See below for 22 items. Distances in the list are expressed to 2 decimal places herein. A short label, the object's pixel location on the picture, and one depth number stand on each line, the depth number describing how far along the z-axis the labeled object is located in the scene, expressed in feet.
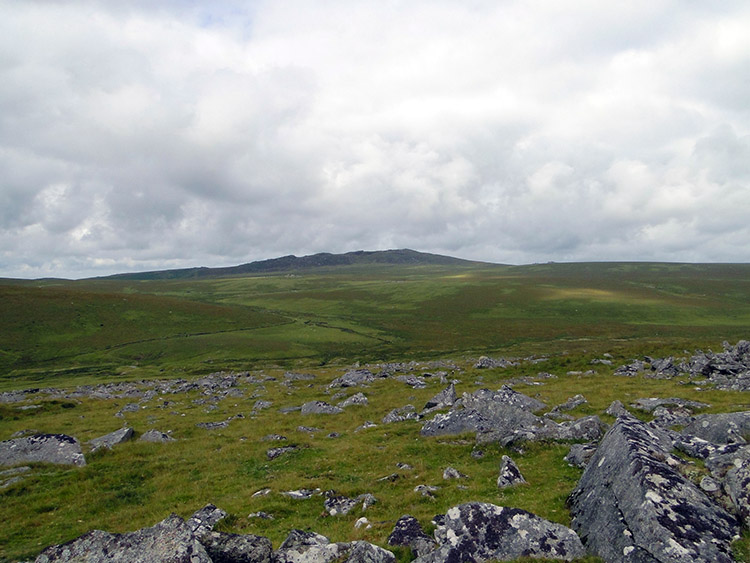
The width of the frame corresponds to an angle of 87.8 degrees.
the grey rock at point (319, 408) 131.64
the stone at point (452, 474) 61.52
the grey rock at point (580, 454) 58.34
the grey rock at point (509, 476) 54.90
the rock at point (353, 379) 178.91
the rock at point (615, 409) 84.23
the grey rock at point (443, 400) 113.81
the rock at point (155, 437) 102.89
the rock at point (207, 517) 45.27
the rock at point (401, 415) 111.96
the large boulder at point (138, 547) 33.30
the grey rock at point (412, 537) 38.58
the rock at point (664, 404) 85.56
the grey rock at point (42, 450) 86.22
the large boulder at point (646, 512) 30.09
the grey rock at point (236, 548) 34.96
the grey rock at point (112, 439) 97.30
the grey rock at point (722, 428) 54.24
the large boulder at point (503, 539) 34.60
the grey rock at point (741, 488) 32.71
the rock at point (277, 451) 89.35
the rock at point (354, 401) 137.59
